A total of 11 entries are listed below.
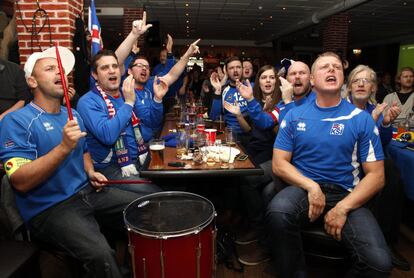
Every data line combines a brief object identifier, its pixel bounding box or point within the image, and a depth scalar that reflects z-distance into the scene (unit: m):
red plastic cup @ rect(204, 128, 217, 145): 2.69
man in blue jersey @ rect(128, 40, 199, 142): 3.15
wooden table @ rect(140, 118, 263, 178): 2.10
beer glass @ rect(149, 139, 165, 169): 2.33
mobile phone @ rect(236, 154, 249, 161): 2.38
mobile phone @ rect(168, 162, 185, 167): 2.22
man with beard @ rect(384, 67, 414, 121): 4.56
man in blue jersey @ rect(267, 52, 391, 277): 1.85
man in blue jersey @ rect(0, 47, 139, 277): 1.66
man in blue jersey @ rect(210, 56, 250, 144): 3.92
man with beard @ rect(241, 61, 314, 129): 2.91
